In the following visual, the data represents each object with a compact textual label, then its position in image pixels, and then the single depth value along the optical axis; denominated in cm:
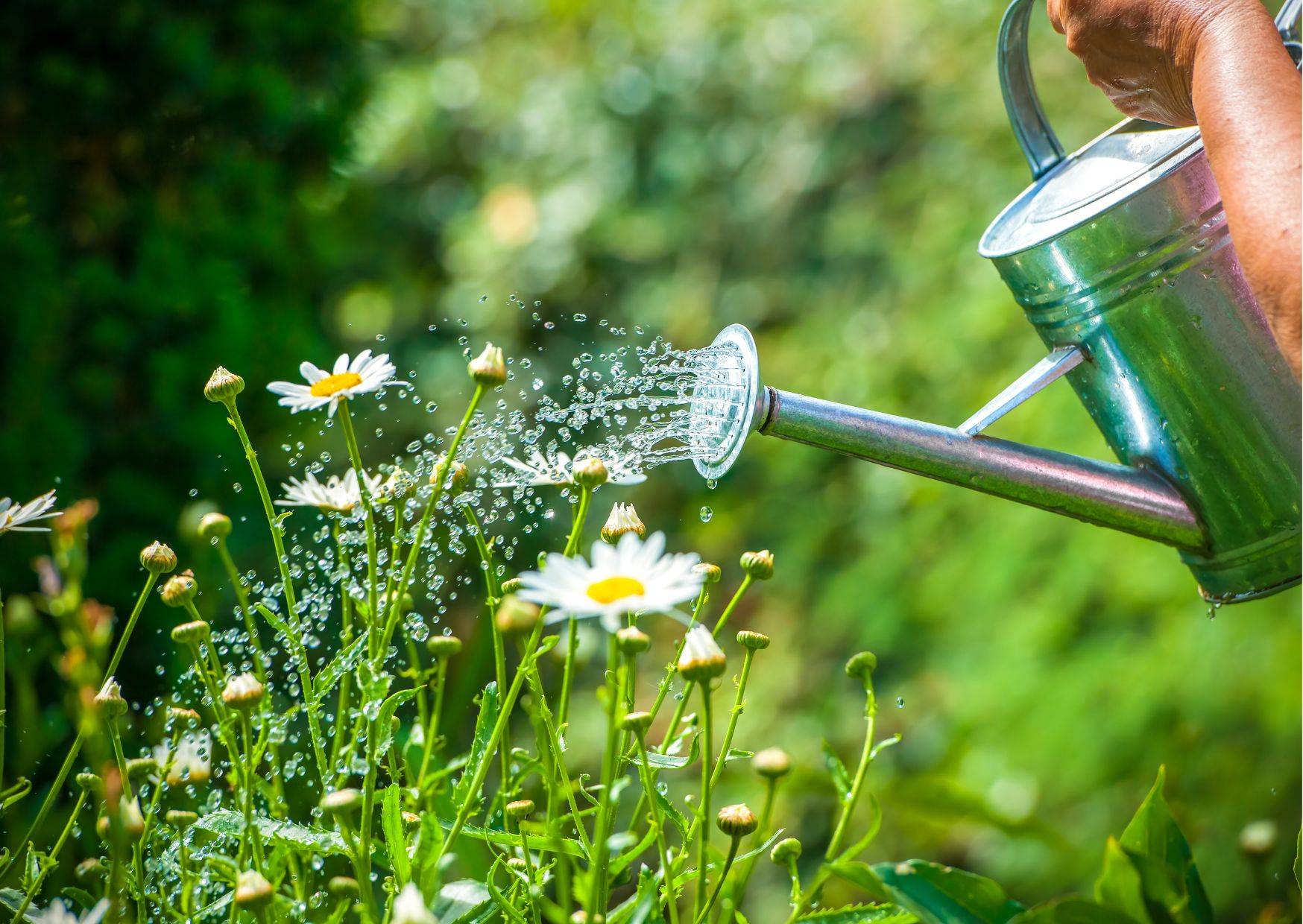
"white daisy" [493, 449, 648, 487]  159
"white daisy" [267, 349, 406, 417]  156
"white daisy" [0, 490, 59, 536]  157
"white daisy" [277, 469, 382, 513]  160
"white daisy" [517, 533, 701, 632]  143
